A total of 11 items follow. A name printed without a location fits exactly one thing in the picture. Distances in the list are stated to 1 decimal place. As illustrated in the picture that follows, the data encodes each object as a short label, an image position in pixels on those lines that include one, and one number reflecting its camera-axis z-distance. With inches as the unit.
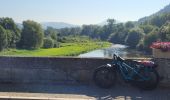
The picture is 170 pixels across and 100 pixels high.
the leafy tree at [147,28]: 2920.8
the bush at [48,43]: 2861.7
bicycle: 239.5
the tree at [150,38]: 1950.1
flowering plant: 241.6
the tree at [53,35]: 3310.9
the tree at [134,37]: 2690.9
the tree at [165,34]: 1554.0
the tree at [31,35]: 2477.3
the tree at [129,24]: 4308.3
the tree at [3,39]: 2183.4
